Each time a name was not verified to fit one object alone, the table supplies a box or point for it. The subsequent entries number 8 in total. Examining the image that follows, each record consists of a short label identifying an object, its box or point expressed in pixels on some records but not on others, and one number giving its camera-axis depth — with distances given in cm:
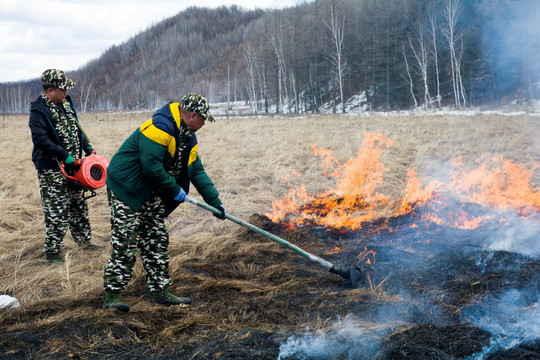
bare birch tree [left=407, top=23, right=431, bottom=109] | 3106
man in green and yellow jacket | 317
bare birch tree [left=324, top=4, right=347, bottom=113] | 3462
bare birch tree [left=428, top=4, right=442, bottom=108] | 3025
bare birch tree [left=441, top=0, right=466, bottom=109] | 2609
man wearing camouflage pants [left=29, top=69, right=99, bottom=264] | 419
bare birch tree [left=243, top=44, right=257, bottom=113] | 4805
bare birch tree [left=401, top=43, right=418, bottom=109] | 3410
